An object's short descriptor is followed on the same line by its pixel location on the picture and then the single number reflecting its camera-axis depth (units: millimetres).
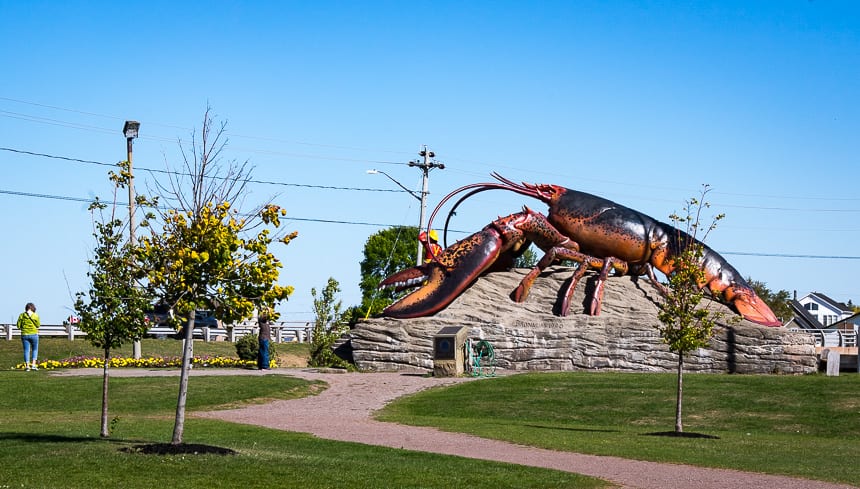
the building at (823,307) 115500
